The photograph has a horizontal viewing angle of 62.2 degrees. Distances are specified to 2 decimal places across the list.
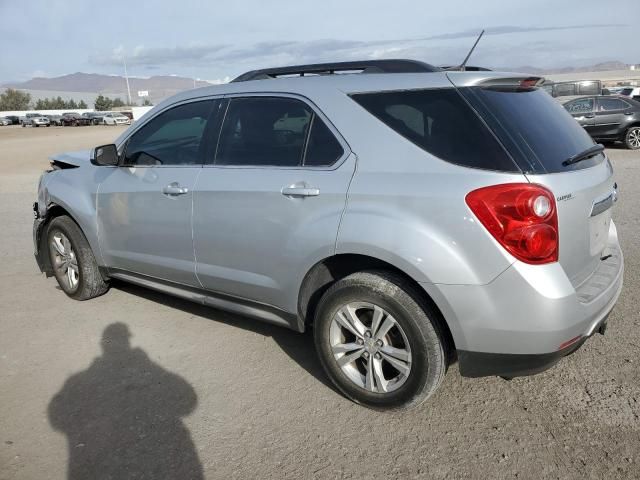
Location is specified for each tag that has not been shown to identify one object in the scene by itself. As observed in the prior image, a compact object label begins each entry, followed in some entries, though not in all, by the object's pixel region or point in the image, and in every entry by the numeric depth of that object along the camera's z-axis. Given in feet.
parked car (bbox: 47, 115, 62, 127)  210.75
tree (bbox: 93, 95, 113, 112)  350.64
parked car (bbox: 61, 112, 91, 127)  201.98
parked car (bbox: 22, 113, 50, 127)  206.69
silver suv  8.02
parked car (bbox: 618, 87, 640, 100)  99.83
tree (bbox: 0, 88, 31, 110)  349.82
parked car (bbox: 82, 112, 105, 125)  201.38
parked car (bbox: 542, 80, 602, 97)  59.26
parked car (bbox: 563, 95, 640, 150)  49.34
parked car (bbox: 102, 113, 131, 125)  196.95
